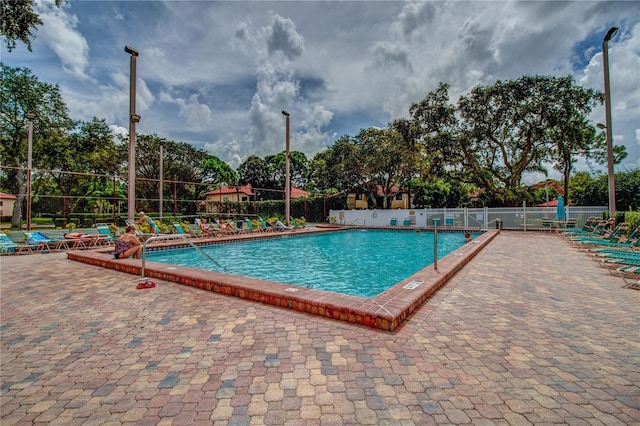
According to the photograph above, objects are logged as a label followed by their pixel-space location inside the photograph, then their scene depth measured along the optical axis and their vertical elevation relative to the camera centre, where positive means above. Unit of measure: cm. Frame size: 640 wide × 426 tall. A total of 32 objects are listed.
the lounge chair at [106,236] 1046 -87
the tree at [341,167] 2545 +410
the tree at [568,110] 1989 +713
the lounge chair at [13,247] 897 -112
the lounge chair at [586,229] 1257 -62
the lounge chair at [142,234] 1058 -83
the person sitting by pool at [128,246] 724 -86
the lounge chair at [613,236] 839 -69
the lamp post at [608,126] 1162 +364
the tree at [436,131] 2356 +675
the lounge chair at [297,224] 1908 -74
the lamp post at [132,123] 871 +266
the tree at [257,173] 4491 +606
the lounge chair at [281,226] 1728 -77
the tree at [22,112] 2116 +726
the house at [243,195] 4265 +275
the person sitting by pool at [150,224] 1180 -52
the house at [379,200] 3823 +185
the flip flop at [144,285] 509 -127
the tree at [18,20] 647 +430
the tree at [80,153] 2239 +461
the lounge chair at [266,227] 1670 -83
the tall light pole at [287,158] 1733 +329
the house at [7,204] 3586 +85
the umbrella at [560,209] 1366 +27
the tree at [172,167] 2788 +472
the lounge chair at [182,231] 1295 -84
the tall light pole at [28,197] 1054 +50
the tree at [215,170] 3381 +492
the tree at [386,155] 2366 +471
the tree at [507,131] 2056 +619
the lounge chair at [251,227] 1620 -79
